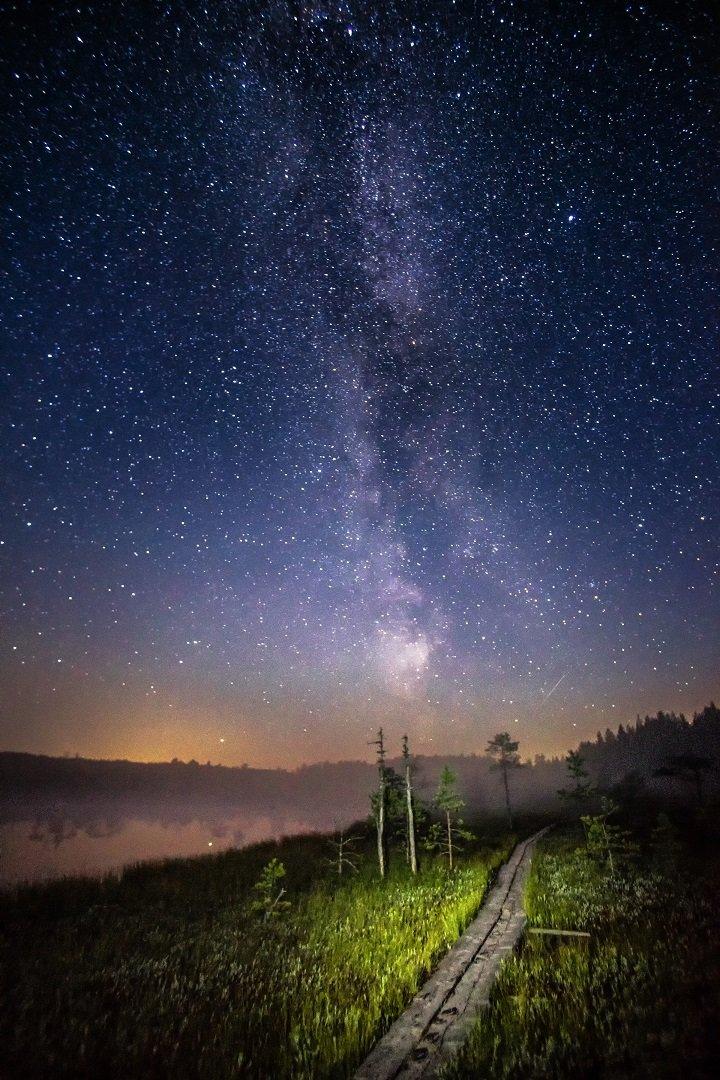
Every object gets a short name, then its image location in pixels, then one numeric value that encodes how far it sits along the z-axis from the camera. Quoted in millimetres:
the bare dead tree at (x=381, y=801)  21250
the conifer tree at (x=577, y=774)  38062
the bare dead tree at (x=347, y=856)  24928
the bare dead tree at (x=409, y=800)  22125
